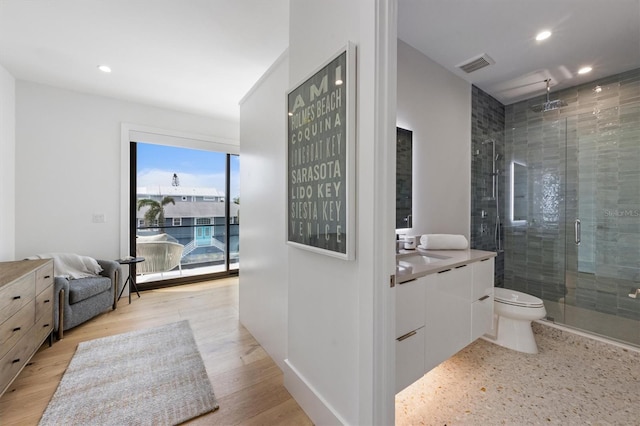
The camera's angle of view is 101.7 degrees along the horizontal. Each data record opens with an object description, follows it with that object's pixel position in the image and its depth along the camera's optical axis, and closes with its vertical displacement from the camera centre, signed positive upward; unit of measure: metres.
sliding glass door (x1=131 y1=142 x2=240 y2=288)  3.94 -0.01
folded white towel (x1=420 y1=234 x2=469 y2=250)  2.20 -0.24
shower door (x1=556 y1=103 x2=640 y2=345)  2.54 -0.07
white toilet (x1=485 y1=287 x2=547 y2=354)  2.15 -0.92
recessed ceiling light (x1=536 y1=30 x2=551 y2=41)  2.07 +1.45
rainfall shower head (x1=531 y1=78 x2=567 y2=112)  2.83 +1.22
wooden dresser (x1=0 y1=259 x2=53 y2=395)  1.58 -0.70
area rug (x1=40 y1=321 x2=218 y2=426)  1.51 -1.17
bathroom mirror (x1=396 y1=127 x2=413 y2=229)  2.24 +0.30
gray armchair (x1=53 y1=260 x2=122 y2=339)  2.40 -0.87
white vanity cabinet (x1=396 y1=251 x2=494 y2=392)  1.39 -0.62
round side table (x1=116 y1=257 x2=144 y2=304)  3.33 -0.82
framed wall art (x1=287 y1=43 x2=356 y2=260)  1.19 +0.29
